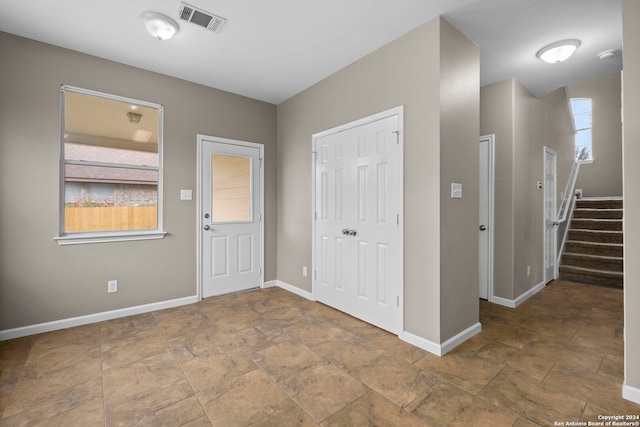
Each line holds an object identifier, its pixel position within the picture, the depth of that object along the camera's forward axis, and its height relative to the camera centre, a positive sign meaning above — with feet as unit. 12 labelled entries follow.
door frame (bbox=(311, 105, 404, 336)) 8.90 +0.66
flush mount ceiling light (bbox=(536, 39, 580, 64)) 9.09 +5.12
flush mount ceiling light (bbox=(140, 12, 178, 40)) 7.89 +5.15
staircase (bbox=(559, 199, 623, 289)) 14.89 -1.75
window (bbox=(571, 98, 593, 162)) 24.34 +7.16
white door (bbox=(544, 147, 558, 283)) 14.52 -0.05
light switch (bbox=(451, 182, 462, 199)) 8.43 +0.68
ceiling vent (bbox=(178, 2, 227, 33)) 7.71 +5.33
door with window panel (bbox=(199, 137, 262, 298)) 12.64 -0.09
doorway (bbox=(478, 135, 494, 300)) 12.23 -0.12
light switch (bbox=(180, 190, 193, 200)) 11.96 +0.78
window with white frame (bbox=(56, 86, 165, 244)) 9.82 +1.62
